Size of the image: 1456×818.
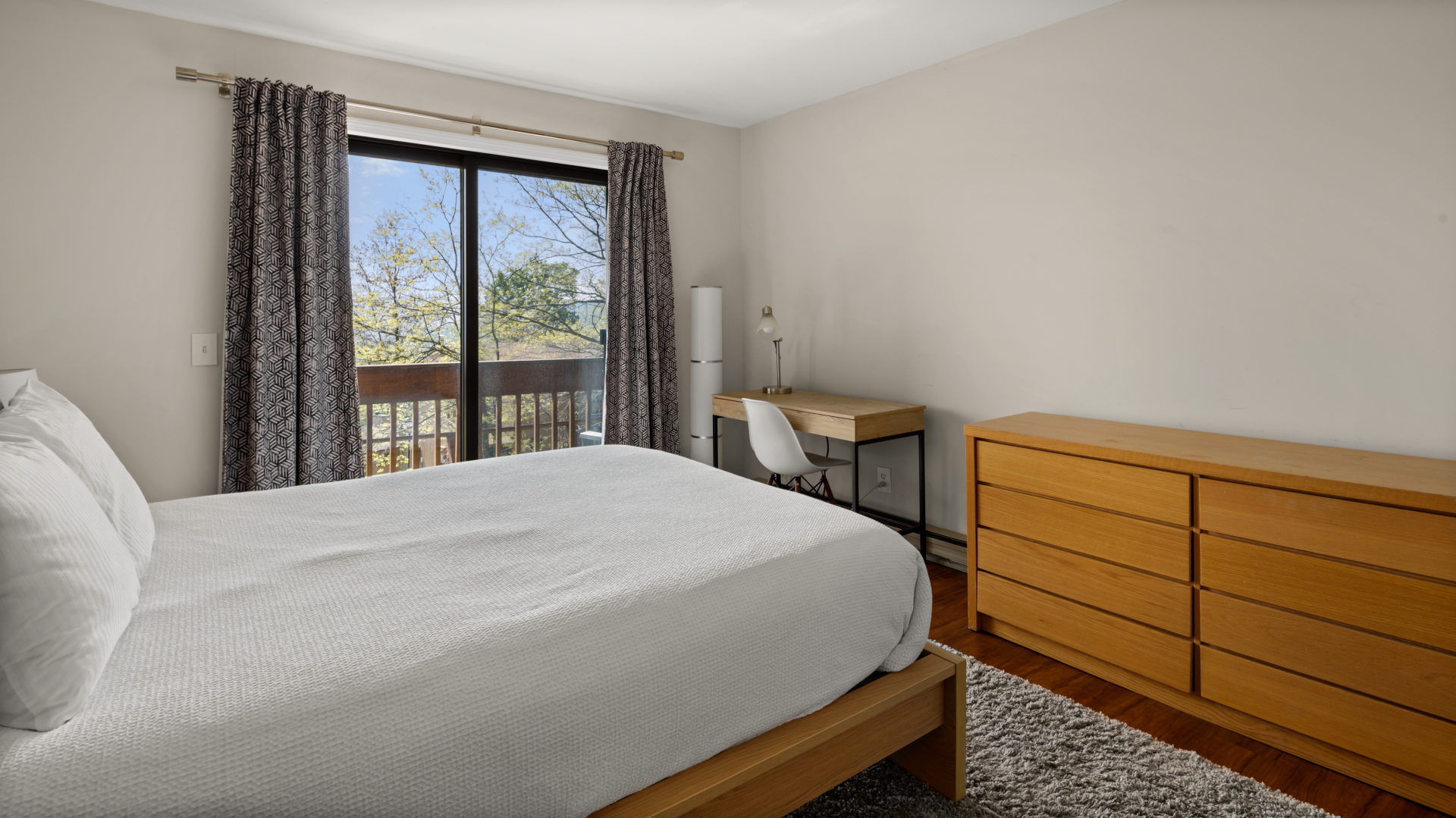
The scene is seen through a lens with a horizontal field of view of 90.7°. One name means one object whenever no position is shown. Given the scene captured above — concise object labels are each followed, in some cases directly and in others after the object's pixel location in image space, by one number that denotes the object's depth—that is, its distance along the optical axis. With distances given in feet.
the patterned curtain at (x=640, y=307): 13.07
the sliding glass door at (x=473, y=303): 11.32
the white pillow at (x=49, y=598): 3.12
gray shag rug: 5.66
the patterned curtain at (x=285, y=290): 9.66
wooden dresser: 5.62
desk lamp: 13.00
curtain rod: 9.29
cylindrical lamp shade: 13.55
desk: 10.70
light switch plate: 9.72
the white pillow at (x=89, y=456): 4.71
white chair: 11.23
